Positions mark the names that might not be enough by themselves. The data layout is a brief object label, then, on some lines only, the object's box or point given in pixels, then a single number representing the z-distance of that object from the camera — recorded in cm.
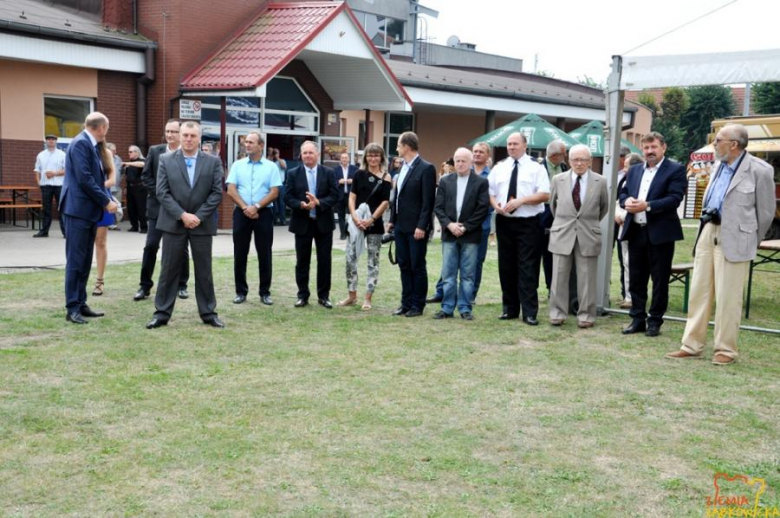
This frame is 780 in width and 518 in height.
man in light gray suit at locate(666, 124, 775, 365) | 741
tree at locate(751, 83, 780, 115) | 3919
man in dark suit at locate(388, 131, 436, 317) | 944
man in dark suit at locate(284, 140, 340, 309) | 989
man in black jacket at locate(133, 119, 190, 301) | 939
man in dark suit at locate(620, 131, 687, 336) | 851
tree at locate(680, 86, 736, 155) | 5766
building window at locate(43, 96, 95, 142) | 1856
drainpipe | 1956
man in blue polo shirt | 977
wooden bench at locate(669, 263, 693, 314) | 1002
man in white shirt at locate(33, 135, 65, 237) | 1631
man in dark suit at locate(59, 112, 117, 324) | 848
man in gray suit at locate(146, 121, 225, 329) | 842
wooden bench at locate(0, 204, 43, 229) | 1711
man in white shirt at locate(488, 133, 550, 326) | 924
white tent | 836
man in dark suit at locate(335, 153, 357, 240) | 1579
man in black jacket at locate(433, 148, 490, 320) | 929
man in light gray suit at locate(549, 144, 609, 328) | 902
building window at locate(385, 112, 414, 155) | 2963
